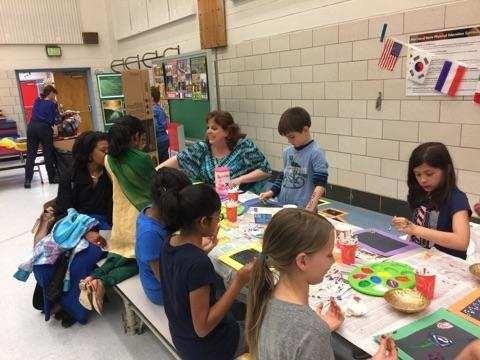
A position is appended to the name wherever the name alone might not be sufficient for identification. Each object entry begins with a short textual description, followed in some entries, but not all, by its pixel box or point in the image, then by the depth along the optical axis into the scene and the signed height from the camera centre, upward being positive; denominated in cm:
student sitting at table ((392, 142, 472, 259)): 185 -65
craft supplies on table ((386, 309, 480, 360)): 119 -81
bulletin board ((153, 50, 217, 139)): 651 -3
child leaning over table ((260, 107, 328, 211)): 262 -59
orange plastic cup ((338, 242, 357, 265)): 179 -77
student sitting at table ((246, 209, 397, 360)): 110 -61
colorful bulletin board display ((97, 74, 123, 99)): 872 +11
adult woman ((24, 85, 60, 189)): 698 -55
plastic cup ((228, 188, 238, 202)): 265 -72
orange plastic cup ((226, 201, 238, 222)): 245 -76
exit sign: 952 +105
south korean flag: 362 +8
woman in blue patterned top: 317 -57
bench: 200 -119
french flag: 343 -5
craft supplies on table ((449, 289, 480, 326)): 135 -81
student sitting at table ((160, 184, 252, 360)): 154 -74
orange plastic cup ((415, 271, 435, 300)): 147 -76
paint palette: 156 -80
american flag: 382 +20
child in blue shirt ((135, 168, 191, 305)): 199 -67
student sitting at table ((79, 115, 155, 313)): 269 -70
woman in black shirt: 307 -69
